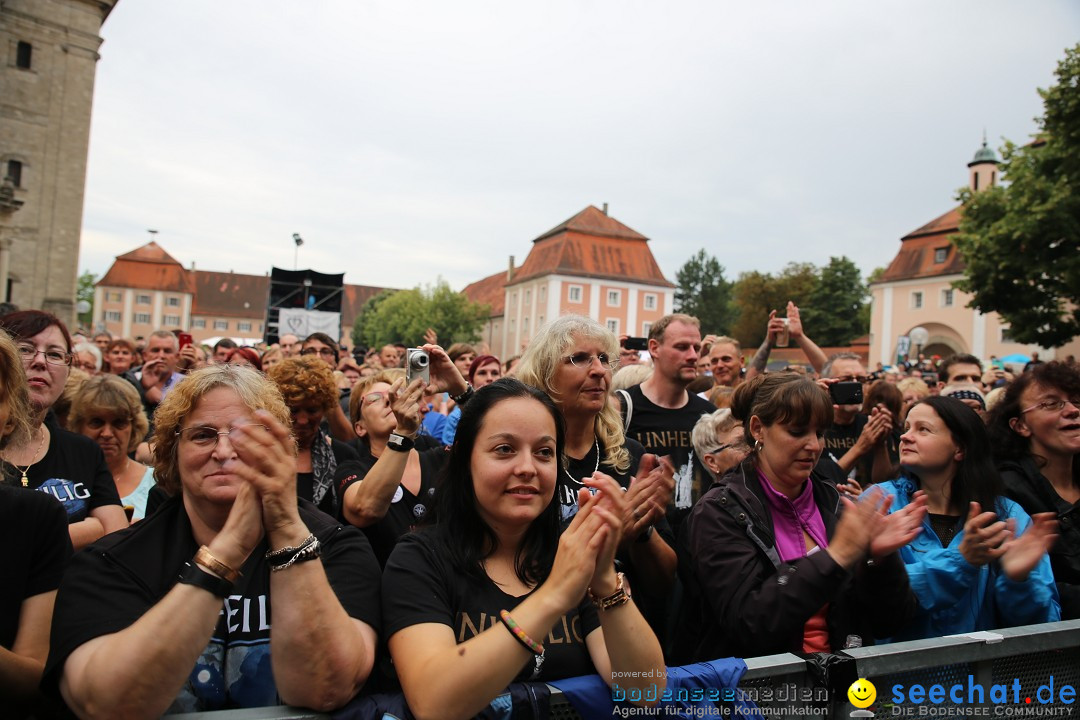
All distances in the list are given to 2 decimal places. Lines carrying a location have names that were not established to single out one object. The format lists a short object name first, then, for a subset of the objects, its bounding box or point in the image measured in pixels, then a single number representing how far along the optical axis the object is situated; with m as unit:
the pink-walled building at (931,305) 48.34
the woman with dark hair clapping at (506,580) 1.79
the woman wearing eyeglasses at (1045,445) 3.40
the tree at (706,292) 89.69
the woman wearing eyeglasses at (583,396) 3.37
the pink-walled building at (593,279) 67.06
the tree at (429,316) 72.00
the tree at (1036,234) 22.98
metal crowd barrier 2.18
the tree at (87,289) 92.18
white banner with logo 18.78
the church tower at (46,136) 31.80
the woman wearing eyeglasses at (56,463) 2.84
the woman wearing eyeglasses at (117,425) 3.87
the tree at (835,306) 65.06
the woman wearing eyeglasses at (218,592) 1.70
